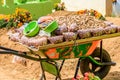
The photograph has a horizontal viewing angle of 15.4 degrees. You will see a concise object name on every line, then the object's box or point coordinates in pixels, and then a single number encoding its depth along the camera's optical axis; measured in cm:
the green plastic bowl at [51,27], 614
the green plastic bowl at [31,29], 622
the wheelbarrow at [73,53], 614
